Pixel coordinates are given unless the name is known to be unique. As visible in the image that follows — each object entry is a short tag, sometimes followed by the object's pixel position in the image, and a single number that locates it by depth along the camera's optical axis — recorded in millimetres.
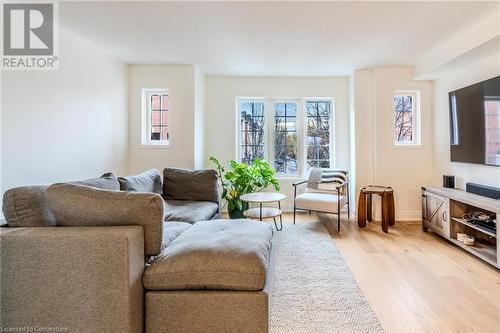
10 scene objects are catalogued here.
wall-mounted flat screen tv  2867
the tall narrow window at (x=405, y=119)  4371
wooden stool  3645
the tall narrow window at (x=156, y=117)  4406
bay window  4973
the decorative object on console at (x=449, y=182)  3613
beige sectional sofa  1240
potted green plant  4034
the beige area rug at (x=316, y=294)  1736
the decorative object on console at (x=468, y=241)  2881
